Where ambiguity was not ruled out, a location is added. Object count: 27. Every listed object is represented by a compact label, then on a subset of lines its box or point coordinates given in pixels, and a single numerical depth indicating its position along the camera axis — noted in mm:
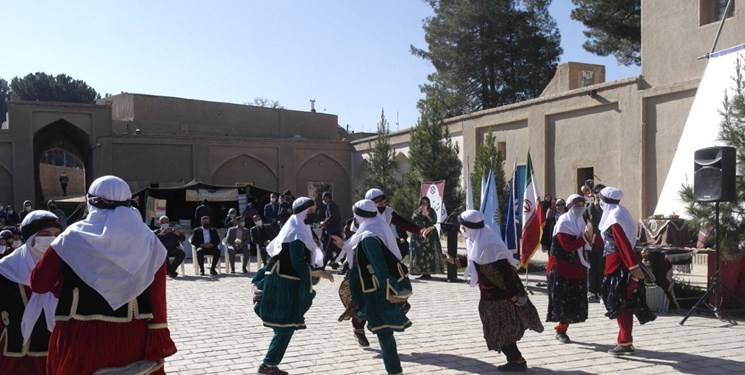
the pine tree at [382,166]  26844
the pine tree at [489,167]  17234
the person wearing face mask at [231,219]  16653
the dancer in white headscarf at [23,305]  4457
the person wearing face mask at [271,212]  18125
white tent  10781
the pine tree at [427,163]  20500
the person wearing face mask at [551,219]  12914
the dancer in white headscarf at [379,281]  5715
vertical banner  14227
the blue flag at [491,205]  12641
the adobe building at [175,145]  27203
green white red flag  11250
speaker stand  8758
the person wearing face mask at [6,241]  9062
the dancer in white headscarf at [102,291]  3594
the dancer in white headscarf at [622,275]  6816
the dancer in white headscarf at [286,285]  5992
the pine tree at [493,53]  35406
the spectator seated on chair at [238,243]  15820
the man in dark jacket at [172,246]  14781
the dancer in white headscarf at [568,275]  7434
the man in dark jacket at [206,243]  15344
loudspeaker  8523
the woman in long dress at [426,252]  13680
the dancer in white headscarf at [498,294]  6289
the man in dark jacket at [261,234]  16078
